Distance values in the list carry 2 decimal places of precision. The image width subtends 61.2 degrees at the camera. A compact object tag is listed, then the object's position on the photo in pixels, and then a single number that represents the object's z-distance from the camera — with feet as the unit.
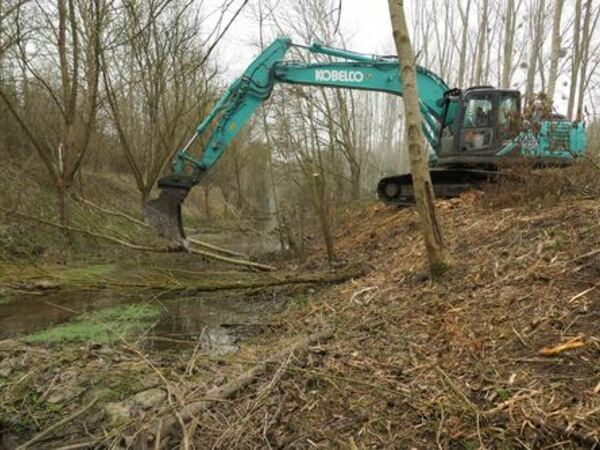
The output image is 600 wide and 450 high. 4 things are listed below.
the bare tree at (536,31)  62.40
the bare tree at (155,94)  42.29
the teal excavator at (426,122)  30.22
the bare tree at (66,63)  32.99
